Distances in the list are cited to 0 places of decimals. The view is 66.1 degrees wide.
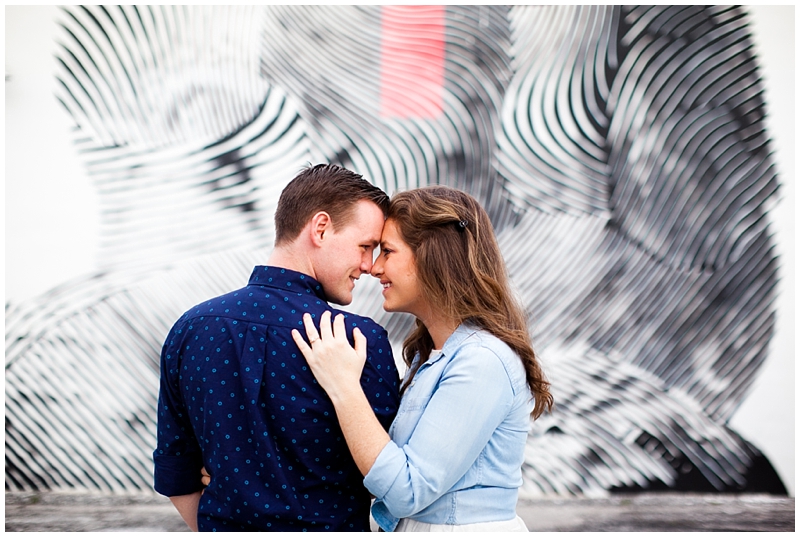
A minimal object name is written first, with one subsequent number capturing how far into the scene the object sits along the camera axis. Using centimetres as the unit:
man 133
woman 130
